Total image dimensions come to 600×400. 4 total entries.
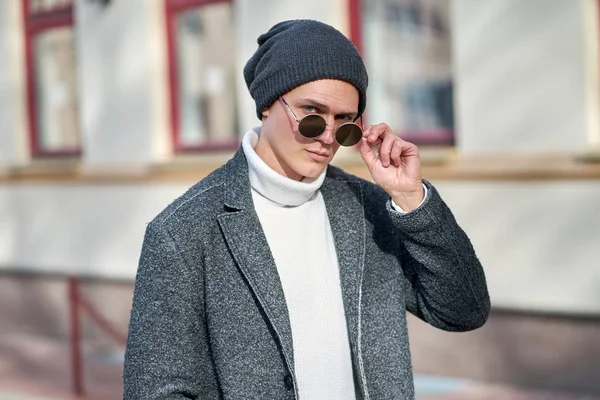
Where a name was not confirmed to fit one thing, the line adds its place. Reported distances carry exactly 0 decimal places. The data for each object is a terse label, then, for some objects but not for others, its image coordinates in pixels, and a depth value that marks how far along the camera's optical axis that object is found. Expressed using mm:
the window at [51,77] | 10117
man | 2363
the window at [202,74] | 8586
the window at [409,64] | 7012
